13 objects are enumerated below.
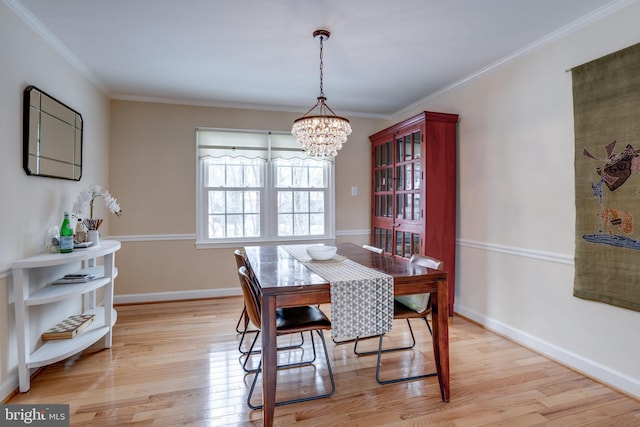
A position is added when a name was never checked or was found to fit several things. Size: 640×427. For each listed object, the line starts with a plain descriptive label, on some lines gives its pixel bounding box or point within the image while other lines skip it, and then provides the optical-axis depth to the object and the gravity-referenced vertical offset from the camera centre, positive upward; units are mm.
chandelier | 2406 +651
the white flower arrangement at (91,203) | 2686 +139
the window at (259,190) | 4145 +381
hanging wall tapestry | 1996 +256
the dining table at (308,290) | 1698 -411
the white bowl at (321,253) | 2391 -258
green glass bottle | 2395 -139
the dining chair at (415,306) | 2171 -623
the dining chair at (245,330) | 2314 -1025
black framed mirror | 2219 +635
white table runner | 1818 -489
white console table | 2051 -538
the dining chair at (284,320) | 1952 -654
